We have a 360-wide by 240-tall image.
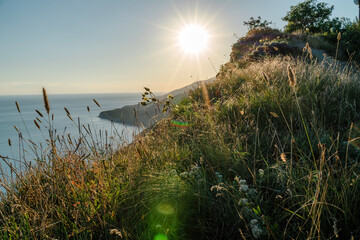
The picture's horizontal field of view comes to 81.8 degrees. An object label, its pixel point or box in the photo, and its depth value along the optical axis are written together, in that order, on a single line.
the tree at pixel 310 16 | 31.95
